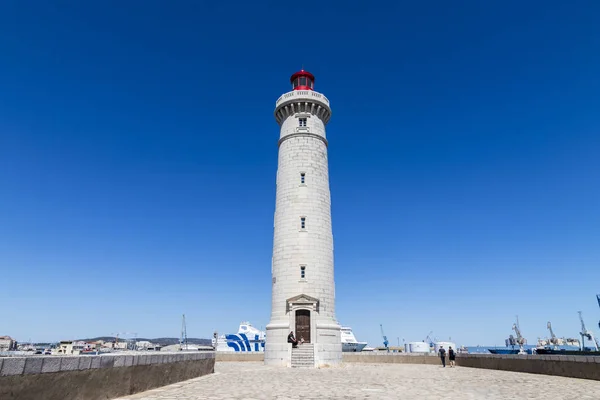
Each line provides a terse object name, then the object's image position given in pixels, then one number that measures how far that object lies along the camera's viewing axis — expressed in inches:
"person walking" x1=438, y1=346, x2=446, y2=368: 989.8
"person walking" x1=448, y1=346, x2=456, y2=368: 981.2
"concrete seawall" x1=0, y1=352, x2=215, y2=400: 267.7
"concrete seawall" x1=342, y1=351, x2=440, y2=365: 1130.0
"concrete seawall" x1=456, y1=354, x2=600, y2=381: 616.1
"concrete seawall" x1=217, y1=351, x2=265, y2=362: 1339.8
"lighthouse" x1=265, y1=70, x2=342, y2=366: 1073.5
